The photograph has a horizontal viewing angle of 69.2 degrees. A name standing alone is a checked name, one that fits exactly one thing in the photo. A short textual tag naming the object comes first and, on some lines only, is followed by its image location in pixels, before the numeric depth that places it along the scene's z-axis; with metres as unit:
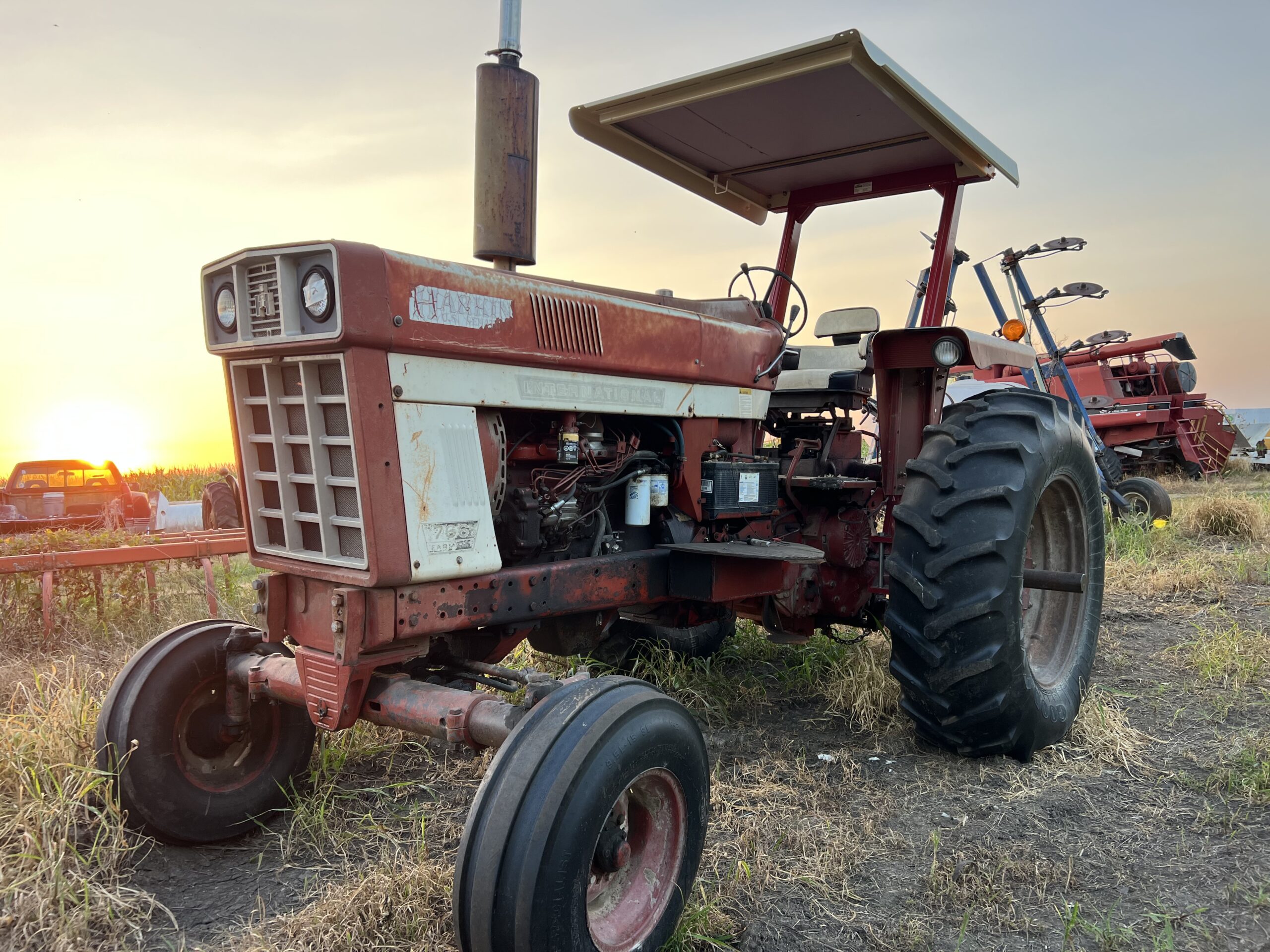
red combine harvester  12.32
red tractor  2.29
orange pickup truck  8.73
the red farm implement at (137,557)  4.86
